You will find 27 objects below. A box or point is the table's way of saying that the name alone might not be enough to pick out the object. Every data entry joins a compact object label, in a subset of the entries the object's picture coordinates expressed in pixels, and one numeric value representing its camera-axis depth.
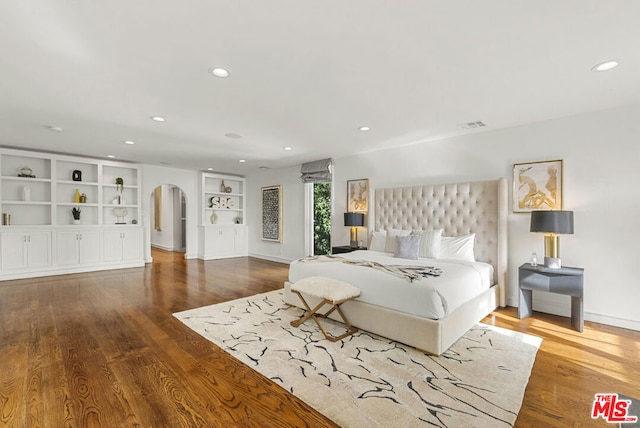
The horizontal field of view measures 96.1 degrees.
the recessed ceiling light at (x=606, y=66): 2.32
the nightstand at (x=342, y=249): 5.45
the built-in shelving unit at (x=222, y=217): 8.05
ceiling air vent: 3.81
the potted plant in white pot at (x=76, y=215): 6.18
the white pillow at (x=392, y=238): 4.52
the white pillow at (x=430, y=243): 4.07
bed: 2.62
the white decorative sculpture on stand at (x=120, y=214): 6.74
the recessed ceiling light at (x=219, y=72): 2.45
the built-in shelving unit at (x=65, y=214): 5.50
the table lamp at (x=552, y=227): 3.26
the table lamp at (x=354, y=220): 5.41
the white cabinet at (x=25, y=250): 5.30
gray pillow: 4.01
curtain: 6.23
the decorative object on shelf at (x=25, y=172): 5.66
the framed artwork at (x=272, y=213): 7.65
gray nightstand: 3.15
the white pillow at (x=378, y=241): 4.77
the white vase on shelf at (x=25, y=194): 5.64
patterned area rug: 1.83
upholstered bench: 2.84
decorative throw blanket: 2.85
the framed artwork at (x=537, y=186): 3.64
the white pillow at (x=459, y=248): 4.02
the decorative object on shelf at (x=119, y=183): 6.66
